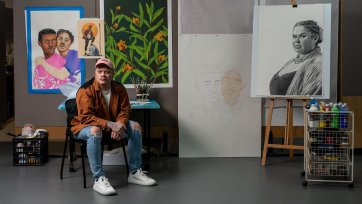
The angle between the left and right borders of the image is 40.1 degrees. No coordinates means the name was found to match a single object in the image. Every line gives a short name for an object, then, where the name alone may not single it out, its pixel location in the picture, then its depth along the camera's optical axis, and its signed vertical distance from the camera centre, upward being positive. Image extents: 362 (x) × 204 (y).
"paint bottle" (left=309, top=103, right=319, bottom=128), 4.28 -0.35
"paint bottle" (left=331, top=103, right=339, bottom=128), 4.25 -0.36
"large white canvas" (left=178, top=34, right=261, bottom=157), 5.48 -0.24
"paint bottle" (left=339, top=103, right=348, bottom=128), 4.25 -0.37
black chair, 4.29 -0.52
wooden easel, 5.04 -0.55
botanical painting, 5.59 +0.43
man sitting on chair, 4.14 -0.38
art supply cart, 4.27 -0.58
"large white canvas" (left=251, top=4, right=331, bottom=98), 5.13 +0.42
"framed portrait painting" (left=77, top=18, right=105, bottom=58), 5.54 +0.44
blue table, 4.94 -0.31
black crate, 5.12 -0.77
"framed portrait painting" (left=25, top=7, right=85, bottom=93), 5.61 +0.34
